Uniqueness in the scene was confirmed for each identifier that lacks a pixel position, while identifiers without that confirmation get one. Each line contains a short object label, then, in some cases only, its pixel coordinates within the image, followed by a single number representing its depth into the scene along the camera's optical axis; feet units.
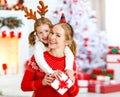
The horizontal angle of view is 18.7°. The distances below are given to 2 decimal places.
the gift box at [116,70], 21.43
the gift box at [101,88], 17.92
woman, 6.60
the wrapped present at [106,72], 20.94
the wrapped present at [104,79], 18.42
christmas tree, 21.36
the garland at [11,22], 18.93
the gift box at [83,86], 17.89
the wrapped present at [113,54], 21.63
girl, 6.60
